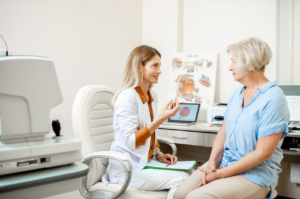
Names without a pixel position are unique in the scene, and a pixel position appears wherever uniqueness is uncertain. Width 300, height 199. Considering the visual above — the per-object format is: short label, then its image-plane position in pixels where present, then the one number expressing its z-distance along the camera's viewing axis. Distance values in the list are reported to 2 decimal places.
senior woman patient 1.28
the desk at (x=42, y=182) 0.92
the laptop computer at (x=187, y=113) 2.54
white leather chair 1.45
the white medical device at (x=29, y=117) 0.98
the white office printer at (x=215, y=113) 2.42
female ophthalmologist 1.50
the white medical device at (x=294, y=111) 2.04
